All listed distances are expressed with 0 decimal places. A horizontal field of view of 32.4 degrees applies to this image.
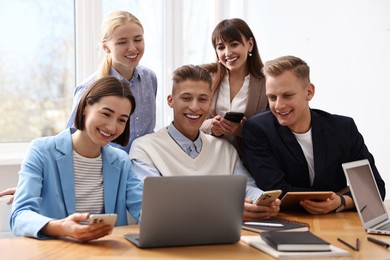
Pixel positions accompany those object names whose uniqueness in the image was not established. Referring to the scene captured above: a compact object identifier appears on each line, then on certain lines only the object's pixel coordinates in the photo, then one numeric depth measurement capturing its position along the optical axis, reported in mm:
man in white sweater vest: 2842
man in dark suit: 2895
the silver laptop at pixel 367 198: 2430
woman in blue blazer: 2391
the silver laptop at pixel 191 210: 2041
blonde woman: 3107
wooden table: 1968
